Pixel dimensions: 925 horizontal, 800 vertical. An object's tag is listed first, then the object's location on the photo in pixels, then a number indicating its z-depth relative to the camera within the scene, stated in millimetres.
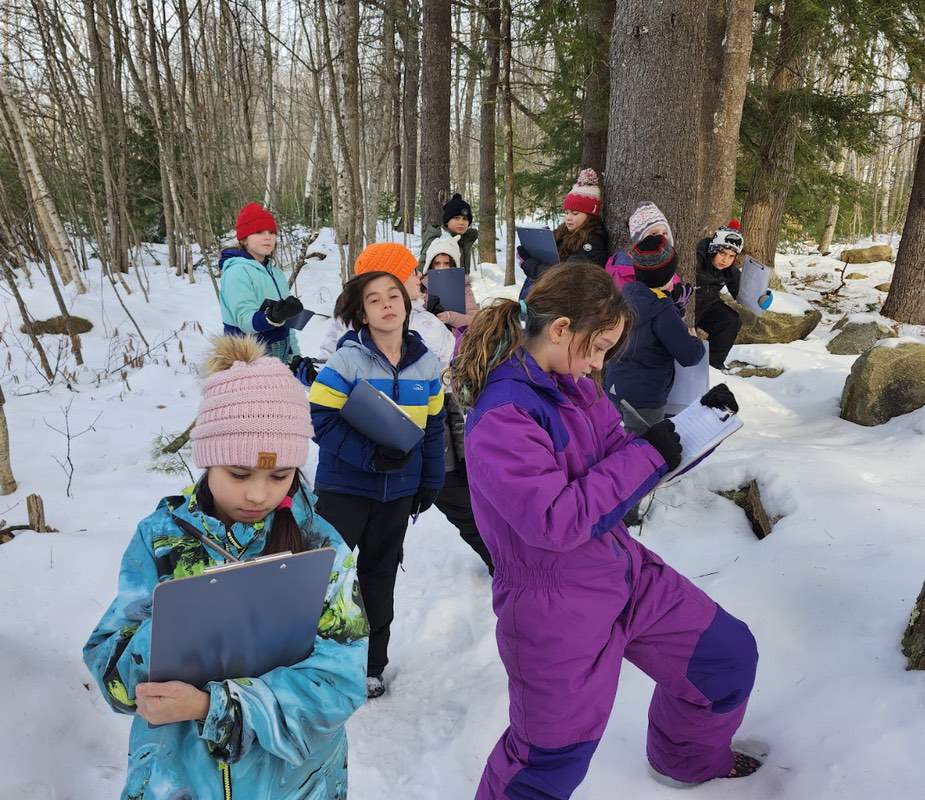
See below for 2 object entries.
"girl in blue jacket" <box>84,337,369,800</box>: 1240
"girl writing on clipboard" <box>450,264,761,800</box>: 1702
